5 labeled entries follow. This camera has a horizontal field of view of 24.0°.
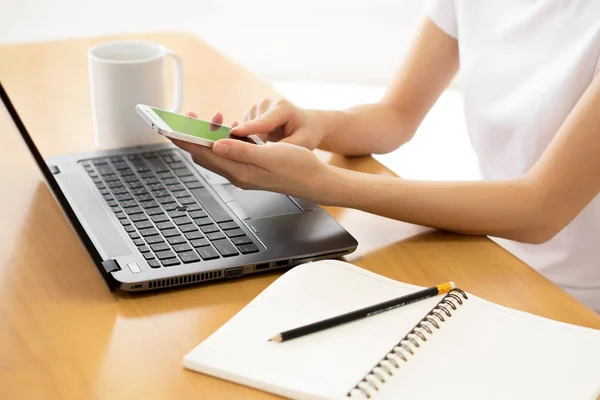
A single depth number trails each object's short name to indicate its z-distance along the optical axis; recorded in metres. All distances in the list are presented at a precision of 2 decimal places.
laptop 1.25
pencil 1.16
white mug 1.48
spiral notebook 1.12
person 1.34
